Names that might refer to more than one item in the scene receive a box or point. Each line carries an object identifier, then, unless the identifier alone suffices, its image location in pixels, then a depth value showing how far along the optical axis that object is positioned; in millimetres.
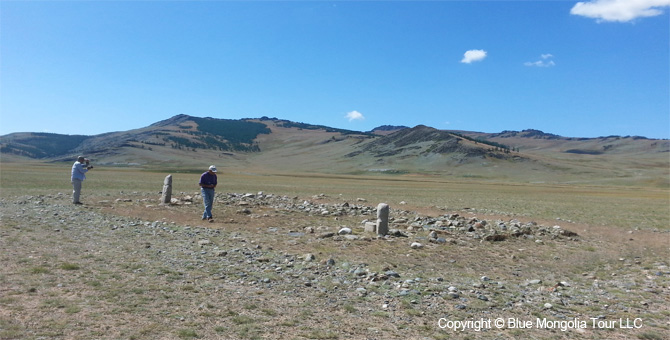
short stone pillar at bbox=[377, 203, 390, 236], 16672
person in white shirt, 22125
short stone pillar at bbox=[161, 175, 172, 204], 24438
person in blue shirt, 19250
